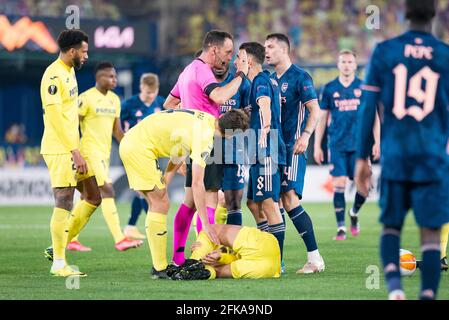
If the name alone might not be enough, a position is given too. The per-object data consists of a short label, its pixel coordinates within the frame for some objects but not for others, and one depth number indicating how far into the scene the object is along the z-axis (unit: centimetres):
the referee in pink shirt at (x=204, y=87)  1878
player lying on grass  1848
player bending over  1773
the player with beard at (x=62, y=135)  1922
